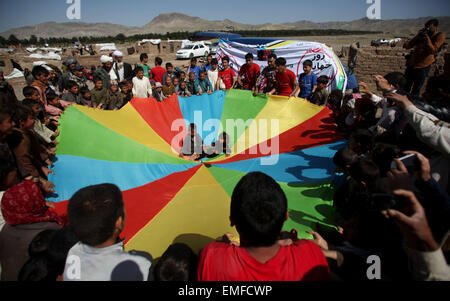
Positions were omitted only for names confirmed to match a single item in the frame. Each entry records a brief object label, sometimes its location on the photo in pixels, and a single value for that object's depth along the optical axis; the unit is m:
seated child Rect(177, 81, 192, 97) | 6.02
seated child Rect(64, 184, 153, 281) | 1.47
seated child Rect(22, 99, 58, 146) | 3.66
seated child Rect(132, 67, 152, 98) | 5.75
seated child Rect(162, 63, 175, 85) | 6.43
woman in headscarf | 1.89
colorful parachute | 2.75
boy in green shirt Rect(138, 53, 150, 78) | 6.70
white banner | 7.98
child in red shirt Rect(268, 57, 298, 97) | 5.18
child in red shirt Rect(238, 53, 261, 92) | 6.01
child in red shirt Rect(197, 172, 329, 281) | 1.29
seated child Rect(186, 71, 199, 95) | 6.32
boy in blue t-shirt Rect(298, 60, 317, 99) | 5.34
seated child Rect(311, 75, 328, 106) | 5.04
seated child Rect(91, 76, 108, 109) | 4.98
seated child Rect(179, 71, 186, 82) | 6.55
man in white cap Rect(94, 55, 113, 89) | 5.97
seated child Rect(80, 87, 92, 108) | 4.94
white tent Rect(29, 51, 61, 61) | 18.81
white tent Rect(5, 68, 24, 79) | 12.09
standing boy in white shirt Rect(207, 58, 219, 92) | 6.62
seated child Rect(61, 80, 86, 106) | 4.91
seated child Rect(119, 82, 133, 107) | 5.36
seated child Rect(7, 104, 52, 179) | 2.82
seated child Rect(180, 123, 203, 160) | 4.30
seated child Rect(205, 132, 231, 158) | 4.43
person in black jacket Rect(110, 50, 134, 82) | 6.54
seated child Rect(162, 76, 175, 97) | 6.18
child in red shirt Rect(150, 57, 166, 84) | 7.12
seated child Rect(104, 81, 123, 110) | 5.12
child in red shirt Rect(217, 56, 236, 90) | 6.28
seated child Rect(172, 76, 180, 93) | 6.36
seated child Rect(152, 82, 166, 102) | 6.32
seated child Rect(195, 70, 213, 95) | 6.09
